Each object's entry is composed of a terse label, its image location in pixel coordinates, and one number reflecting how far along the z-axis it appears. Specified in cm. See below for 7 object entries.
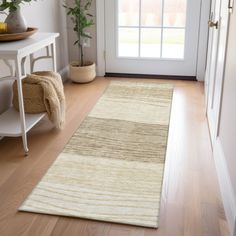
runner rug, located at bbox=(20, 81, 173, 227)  183
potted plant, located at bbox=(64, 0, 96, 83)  377
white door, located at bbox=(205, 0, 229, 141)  229
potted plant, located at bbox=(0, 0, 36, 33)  237
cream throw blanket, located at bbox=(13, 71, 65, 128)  256
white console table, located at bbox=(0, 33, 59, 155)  217
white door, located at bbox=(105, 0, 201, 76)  388
